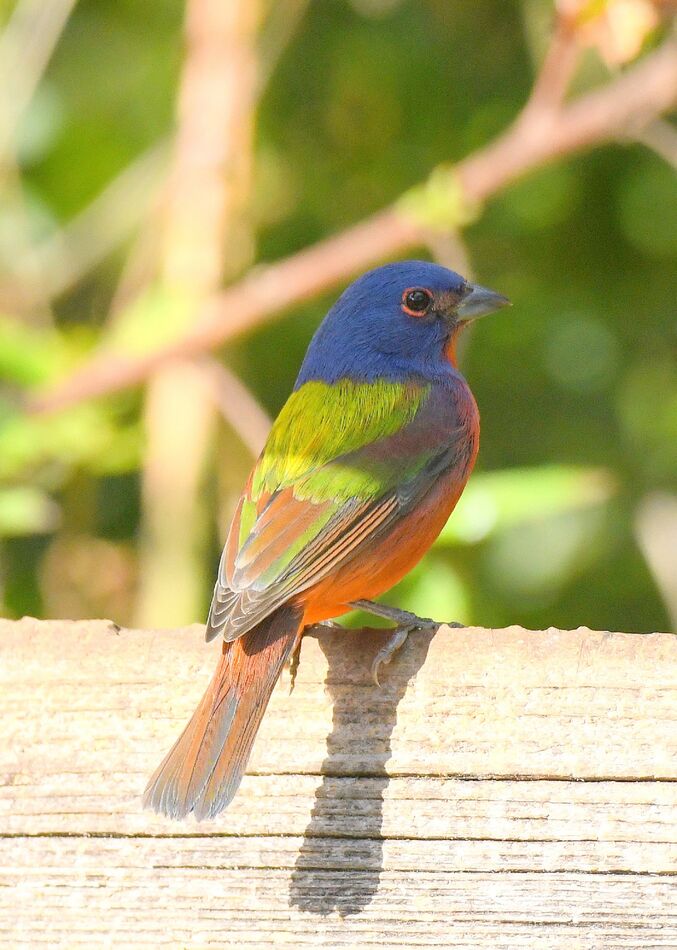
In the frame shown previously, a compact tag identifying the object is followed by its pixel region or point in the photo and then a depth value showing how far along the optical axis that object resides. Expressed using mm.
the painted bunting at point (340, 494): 4934
